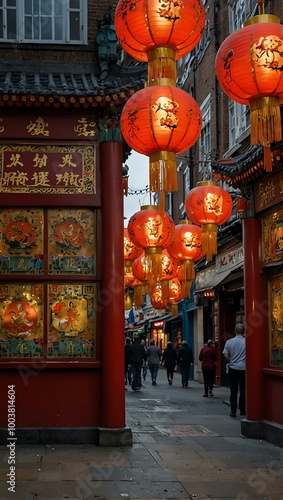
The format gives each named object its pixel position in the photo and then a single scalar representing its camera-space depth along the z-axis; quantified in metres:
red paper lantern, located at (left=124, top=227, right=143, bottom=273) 18.02
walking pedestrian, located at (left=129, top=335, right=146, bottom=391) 23.50
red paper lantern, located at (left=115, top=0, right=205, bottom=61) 8.84
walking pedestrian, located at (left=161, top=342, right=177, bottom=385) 28.28
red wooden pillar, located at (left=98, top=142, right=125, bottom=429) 11.61
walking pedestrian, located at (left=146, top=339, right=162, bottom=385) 27.08
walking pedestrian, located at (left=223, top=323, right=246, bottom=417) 15.48
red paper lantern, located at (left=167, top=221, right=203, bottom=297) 16.31
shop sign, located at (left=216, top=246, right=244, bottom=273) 22.57
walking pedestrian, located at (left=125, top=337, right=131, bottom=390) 23.84
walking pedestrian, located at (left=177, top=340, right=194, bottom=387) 25.91
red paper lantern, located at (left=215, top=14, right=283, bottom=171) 7.66
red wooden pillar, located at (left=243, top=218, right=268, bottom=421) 12.77
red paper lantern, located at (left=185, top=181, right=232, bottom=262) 13.91
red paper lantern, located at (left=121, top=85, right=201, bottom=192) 9.38
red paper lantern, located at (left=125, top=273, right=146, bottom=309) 20.92
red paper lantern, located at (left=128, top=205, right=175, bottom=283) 14.94
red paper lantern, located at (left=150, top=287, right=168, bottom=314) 22.45
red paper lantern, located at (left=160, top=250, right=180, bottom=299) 18.62
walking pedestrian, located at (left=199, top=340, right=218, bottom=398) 21.36
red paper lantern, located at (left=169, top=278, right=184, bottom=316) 21.78
